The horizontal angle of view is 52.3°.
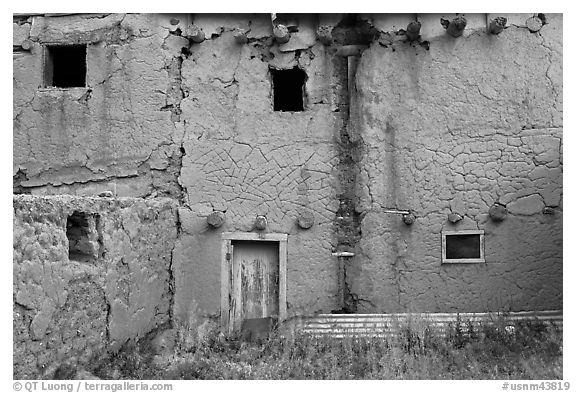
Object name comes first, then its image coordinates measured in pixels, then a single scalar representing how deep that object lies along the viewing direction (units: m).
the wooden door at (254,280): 8.19
